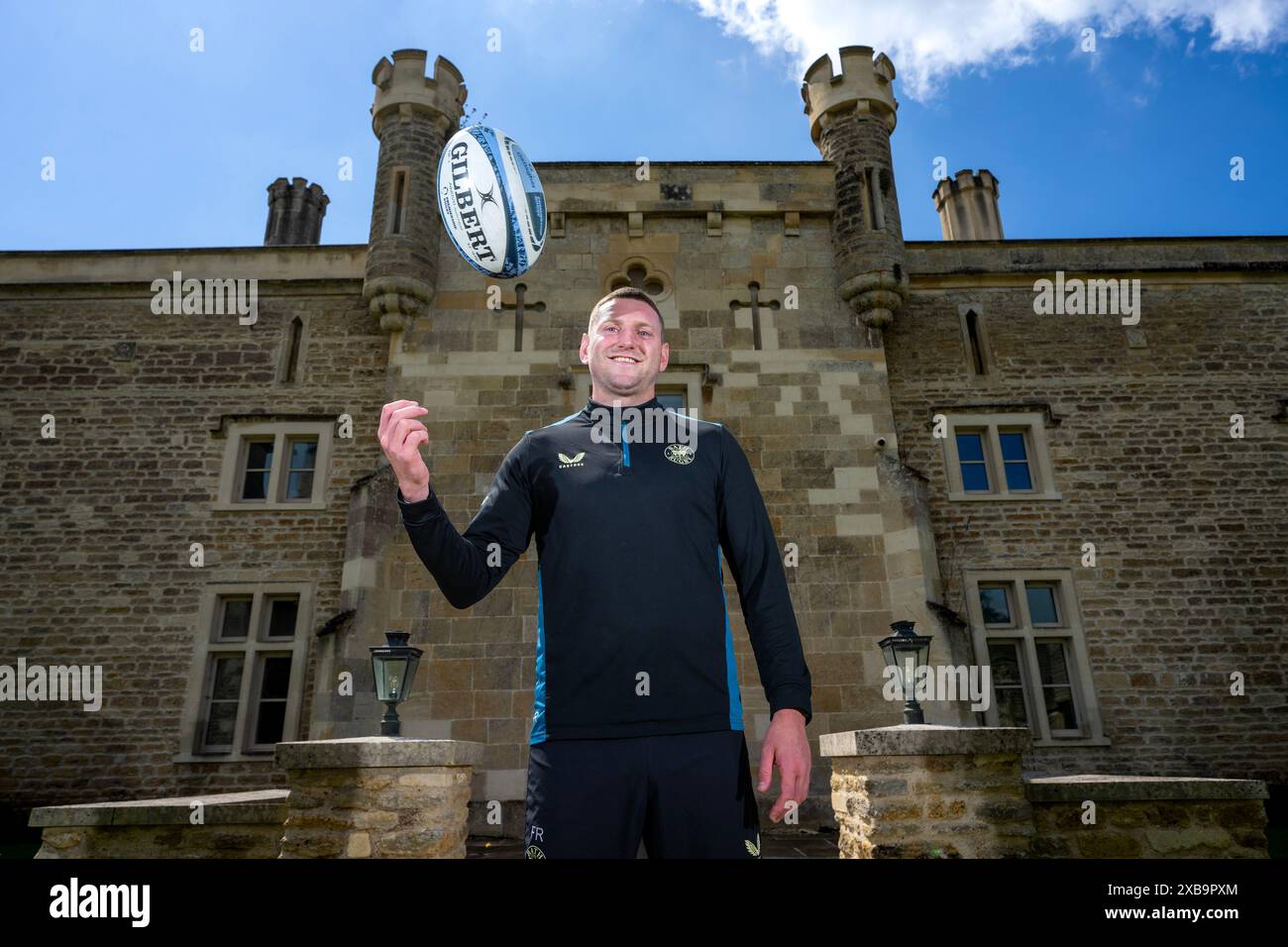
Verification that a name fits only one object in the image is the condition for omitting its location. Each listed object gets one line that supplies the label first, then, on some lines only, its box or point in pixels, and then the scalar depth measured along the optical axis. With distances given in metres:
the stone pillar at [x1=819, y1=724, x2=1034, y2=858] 4.40
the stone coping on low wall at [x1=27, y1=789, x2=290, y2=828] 4.80
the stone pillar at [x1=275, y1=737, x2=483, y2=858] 4.39
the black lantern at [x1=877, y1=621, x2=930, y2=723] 5.45
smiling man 1.93
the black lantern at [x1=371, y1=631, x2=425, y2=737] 5.75
